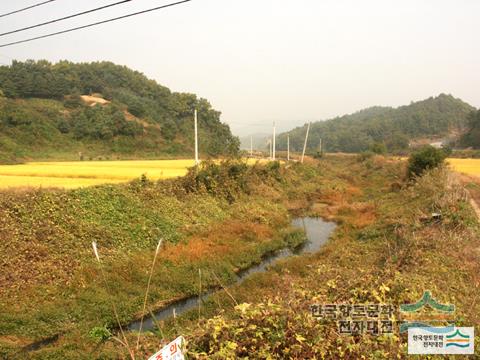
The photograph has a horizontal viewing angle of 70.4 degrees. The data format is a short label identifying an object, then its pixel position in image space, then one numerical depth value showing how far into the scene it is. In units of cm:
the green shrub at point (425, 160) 2452
